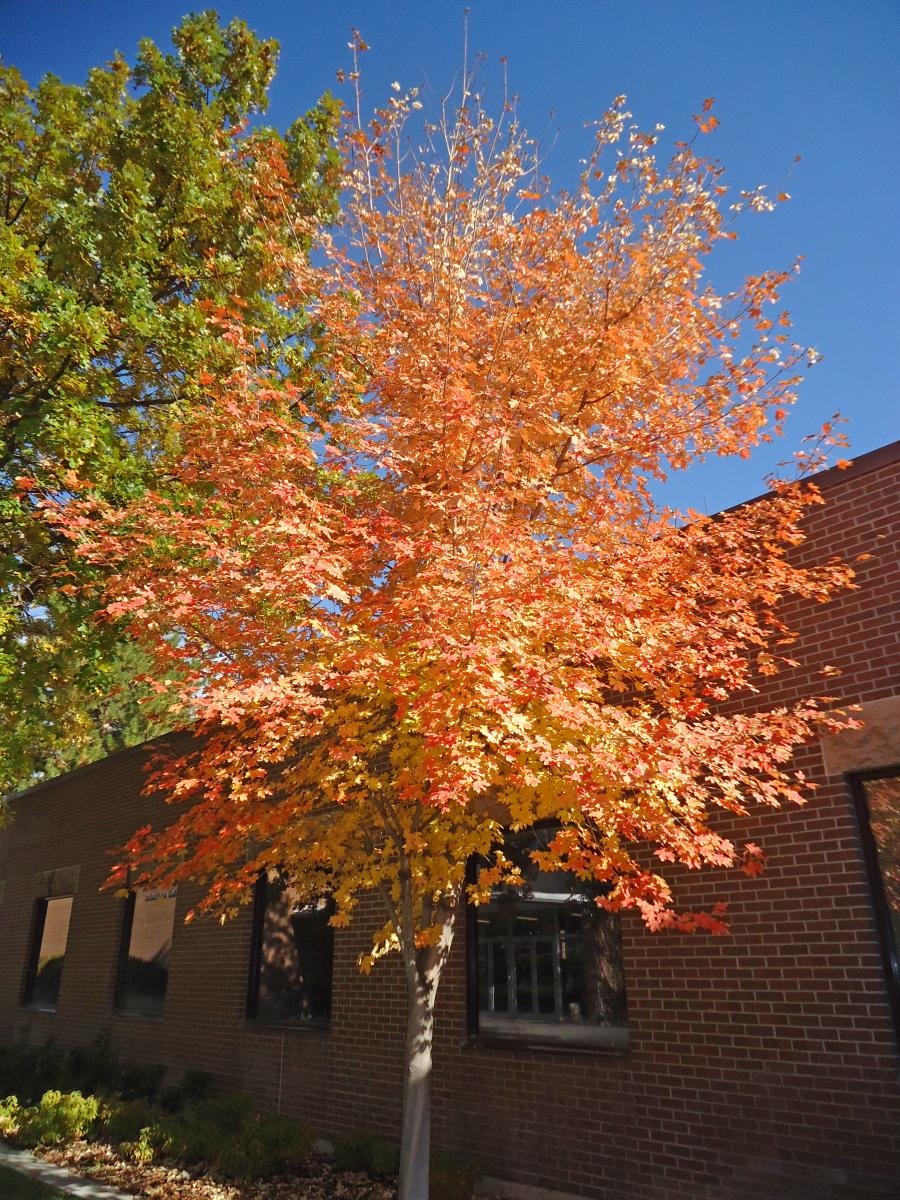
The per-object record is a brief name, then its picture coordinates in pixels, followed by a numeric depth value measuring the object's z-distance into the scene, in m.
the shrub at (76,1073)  12.77
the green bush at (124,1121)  9.73
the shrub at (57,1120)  9.75
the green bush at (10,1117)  10.30
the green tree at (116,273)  9.87
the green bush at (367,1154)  8.07
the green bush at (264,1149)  8.26
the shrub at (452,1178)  7.11
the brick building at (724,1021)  6.30
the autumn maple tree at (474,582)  5.88
